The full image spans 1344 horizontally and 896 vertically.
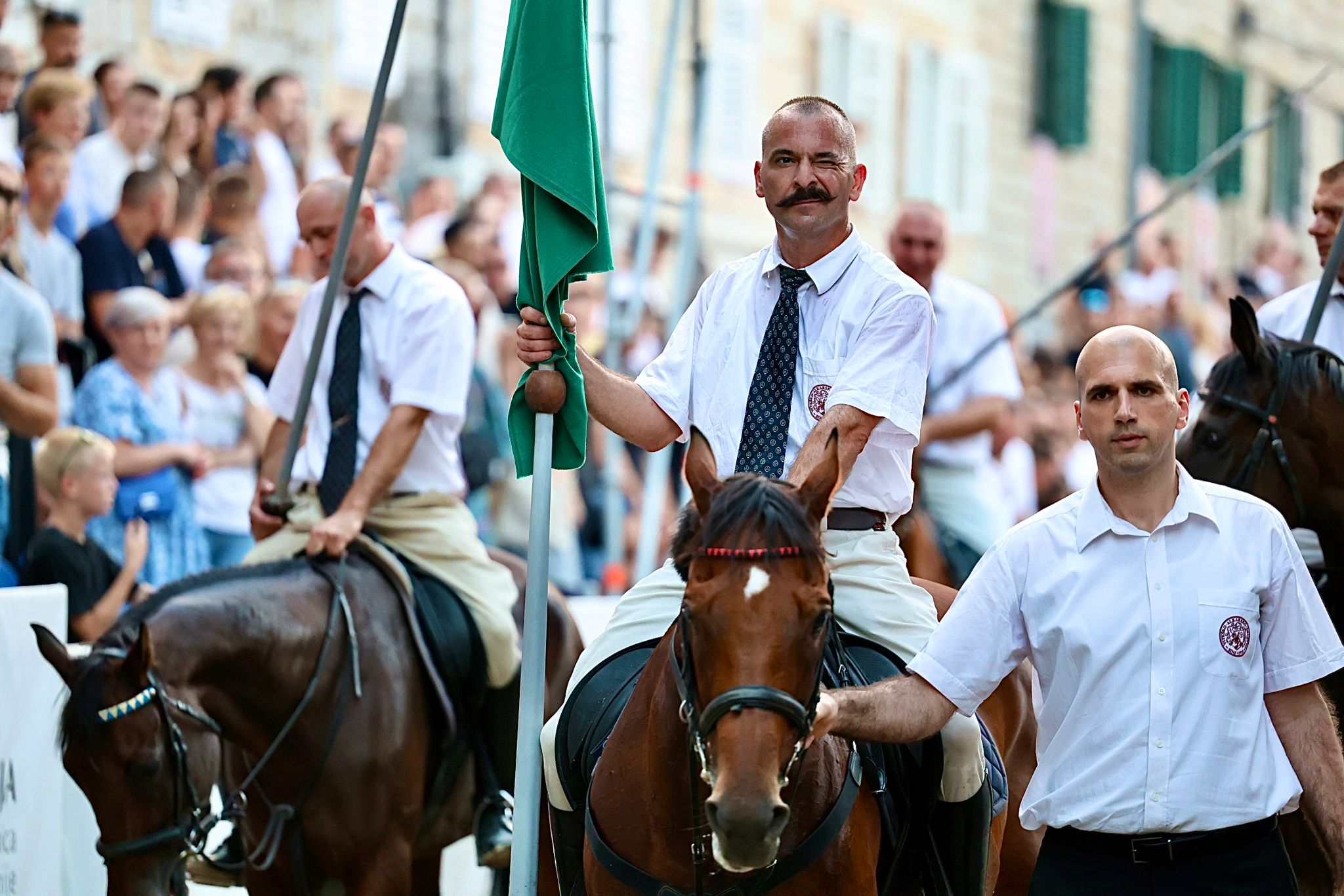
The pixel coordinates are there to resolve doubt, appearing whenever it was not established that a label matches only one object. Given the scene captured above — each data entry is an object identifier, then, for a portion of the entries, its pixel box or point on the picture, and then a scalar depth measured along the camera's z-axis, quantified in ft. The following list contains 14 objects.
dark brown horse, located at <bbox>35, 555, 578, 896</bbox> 36.29
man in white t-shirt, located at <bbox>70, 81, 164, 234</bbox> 66.95
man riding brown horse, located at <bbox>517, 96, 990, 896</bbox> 31.14
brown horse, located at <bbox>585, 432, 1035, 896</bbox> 23.52
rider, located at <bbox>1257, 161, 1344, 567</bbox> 42.91
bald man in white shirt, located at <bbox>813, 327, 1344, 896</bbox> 27.12
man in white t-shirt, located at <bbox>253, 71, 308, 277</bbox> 75.46
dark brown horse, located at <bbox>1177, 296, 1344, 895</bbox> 38.09
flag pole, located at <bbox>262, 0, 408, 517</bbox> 39.04
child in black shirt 51.47
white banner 43.29
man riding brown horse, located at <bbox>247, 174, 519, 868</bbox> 44.78
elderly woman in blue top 58.29
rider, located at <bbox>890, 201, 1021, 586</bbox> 59.82
